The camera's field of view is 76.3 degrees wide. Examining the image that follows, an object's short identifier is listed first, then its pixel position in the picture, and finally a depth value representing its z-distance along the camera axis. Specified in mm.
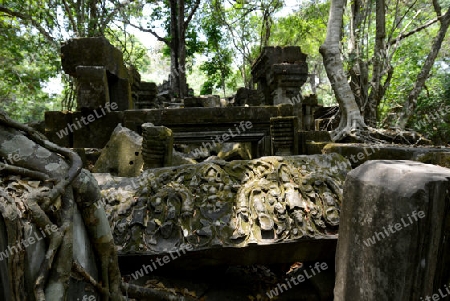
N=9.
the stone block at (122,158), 3541
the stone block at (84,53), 4707
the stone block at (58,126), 4383
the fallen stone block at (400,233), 1378
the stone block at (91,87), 4410
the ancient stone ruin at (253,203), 1429
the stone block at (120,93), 5311
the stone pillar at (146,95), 9133
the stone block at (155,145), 3197
